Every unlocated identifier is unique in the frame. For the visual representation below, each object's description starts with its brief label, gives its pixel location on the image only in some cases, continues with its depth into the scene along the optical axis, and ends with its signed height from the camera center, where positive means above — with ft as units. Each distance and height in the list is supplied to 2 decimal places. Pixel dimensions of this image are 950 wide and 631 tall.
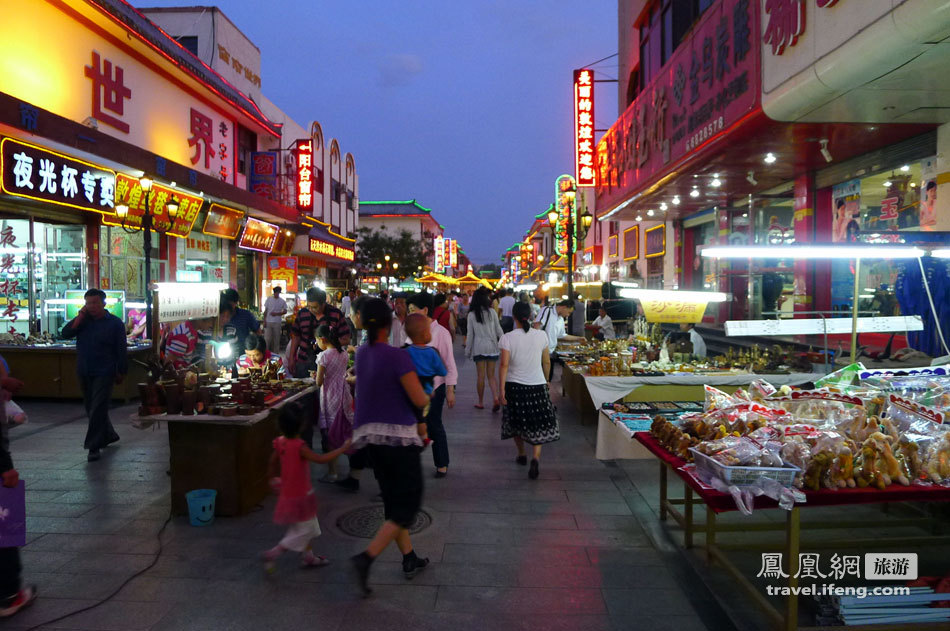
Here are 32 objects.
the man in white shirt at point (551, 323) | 35.73 -1.02
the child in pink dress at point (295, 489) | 14.15 -4.38
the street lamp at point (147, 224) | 36.99 +5.31
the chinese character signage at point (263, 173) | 69.51 +15.48
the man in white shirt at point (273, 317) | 53.83 -0.96
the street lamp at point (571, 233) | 52.95 +6.73
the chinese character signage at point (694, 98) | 26.48 +11.76
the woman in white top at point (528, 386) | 21.83 -2.96
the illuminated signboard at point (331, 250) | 78.02 +8.16
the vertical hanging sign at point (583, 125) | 60.03 +18.37
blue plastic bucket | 16.76 -5.60
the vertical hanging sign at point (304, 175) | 77.15 +17.09
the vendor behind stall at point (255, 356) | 24.23 -2.04
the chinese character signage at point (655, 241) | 67.05 +7.57
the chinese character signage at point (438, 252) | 253.85 +22.91
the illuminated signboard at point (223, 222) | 52.60 +7.76
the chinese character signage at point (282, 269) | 75.15 +4.78
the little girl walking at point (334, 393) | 19.98 -2.90
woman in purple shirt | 13.30 -2.75
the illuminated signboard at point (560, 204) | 56.81 +11.84
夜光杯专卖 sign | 28.27 +6.78
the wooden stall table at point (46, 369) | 33.88 -3.53
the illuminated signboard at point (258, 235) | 60.34 +7.46
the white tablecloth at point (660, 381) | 26.00 -3.33
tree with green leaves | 152.20 +14.01
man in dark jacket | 23.24 -1.88
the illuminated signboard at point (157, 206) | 38.22 +7.04
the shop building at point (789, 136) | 18.90 +7.83
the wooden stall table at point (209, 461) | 17.44 -4.50
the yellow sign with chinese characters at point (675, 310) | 27.09 -0.19
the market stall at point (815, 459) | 11.07 -3.09
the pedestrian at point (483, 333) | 33.45 -1.56
